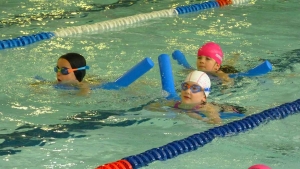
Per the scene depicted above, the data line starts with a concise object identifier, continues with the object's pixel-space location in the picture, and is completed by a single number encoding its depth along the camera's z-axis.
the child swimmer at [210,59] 7.49
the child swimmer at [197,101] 6.02
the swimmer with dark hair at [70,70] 6.78
